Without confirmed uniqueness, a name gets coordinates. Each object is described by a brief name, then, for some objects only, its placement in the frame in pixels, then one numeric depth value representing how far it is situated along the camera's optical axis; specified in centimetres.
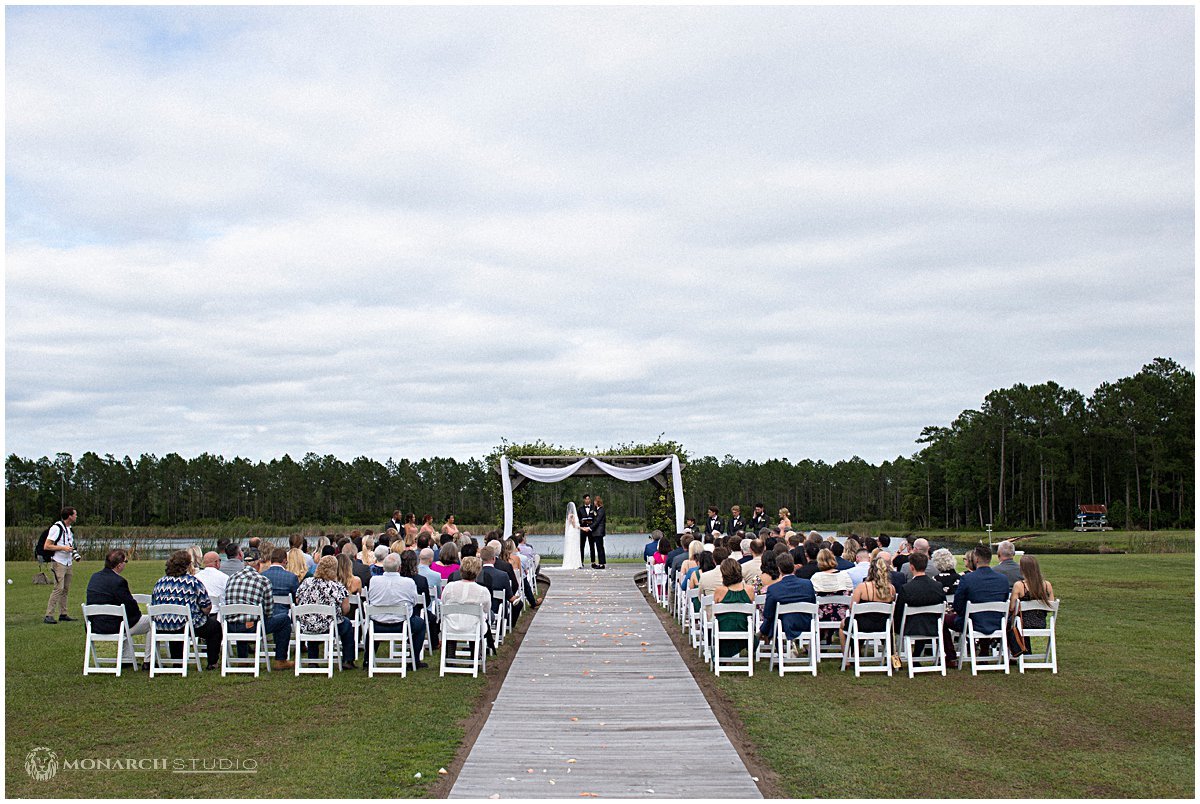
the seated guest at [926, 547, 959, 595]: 1076
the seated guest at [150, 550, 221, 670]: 968
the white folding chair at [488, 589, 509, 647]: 1111
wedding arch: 2317
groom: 2252
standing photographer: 1355
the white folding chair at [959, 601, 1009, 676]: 948
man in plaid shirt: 982
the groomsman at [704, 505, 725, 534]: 1977
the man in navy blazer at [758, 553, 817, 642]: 980
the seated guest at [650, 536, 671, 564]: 1699
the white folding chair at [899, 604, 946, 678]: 952
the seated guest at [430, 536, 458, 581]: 1171
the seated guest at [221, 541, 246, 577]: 1232
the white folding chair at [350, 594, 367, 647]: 995
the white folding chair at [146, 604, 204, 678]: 952
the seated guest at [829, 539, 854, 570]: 1206
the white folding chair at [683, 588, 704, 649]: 1131
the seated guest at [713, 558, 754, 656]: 974
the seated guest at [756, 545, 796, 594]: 1043
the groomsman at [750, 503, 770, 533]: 1971
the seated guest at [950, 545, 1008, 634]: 959
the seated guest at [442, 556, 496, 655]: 995
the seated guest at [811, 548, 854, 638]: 1048
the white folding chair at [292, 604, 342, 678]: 959
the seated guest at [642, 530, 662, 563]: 1815
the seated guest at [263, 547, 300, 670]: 1011
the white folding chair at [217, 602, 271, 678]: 955
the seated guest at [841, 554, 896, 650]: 955
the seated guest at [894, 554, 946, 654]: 953
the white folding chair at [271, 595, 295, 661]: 1014
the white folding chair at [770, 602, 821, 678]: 960
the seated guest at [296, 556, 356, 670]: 973
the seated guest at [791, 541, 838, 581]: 1123
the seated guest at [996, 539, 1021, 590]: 1025
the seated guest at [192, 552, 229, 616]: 1074
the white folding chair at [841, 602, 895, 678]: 948
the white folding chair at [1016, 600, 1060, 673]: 963
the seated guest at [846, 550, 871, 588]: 1097
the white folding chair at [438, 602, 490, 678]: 970
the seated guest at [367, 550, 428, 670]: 984
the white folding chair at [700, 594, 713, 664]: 1028
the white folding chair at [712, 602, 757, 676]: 959
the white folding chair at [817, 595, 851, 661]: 1023
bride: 2244
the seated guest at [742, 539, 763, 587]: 1169
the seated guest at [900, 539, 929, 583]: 980
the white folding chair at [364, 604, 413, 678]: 971
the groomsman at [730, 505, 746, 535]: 1912
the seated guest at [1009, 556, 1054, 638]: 986
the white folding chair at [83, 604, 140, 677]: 948
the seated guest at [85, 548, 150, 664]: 963
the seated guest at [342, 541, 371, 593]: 1159
